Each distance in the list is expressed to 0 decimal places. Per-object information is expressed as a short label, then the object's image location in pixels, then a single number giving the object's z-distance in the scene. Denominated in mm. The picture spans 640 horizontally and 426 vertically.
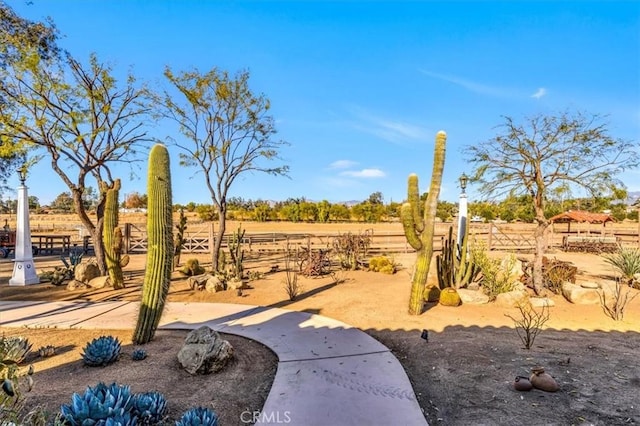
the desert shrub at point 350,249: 13102
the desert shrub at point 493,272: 8234
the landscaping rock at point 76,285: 9352
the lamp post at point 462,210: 10523
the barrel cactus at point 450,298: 7742
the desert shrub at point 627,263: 10203
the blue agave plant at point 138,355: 4492
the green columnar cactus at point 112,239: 9333
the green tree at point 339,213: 61734
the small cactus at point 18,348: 4059
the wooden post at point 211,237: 16664
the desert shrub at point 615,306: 6786
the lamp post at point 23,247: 9875
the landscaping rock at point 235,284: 9406
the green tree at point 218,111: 13336
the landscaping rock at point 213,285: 9227
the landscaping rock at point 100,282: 9570
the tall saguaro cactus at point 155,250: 5098
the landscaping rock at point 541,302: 7690
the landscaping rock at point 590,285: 8492
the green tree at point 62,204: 78062
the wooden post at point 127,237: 18584
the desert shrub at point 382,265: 12297
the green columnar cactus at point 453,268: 8711
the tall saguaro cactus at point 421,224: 6630
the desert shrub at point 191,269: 11688
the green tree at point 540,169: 8461
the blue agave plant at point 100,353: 4281
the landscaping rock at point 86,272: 9875
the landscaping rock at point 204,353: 4168
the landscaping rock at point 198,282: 9531
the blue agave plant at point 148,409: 2799
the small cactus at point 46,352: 4703
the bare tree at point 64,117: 10250
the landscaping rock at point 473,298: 7866
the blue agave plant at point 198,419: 2588
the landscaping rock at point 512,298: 7680
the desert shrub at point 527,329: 5137
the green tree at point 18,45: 9031
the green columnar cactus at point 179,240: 13250
